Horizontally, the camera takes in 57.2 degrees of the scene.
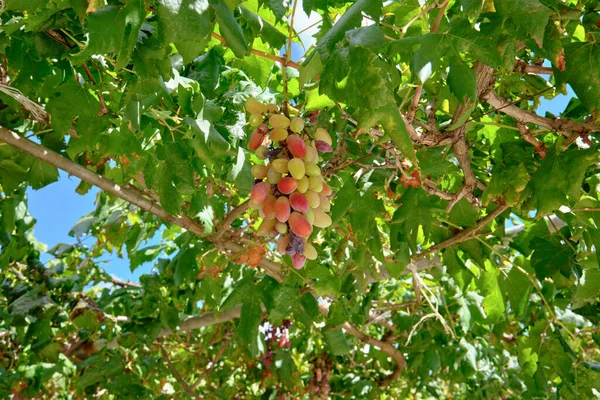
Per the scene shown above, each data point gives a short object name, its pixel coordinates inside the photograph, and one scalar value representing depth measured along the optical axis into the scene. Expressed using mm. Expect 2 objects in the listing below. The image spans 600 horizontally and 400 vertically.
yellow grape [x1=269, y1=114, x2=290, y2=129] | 1193
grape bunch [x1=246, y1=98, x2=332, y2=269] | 1184
